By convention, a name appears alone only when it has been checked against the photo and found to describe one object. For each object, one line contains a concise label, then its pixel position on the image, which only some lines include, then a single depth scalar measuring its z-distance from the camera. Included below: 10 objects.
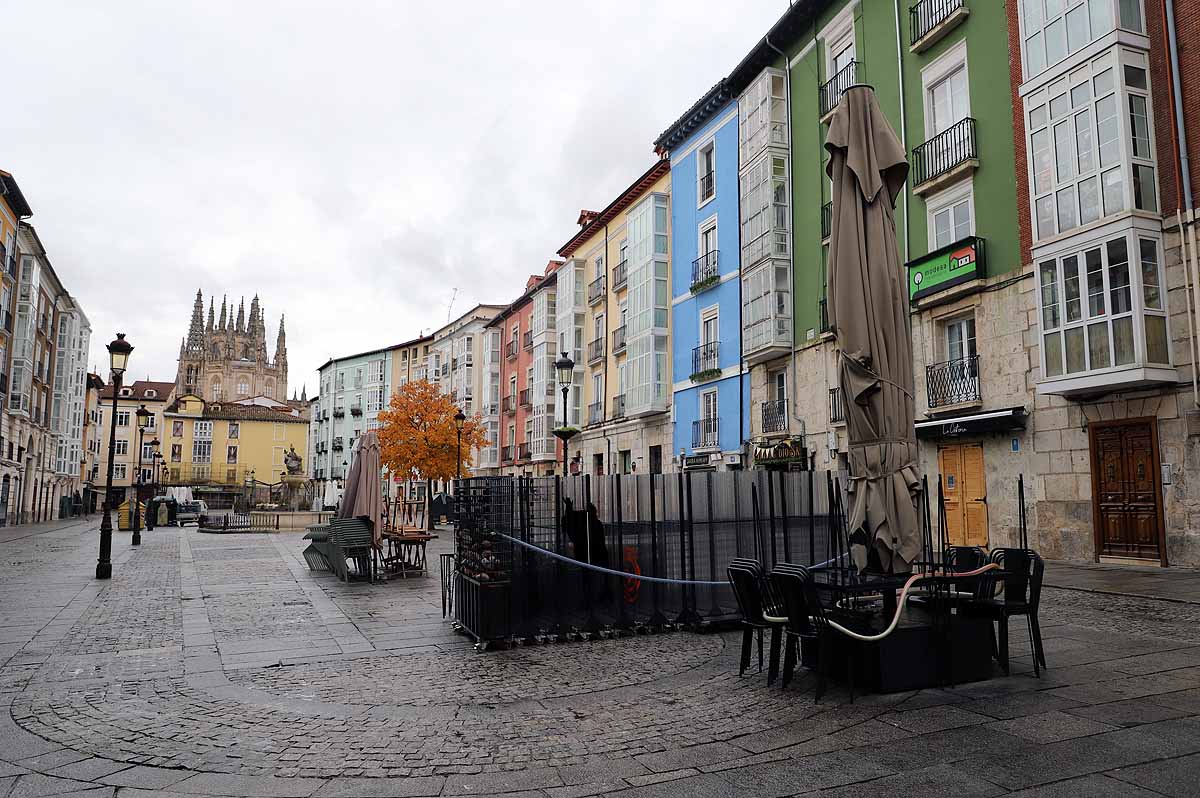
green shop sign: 17.16
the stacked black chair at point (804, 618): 5.69
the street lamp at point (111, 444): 14.48
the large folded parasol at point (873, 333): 6.09
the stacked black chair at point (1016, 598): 6.16
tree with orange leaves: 44.75
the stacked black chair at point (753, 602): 6.20
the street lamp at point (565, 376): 16.80
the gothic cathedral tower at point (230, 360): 120.88
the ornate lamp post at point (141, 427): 25.60
